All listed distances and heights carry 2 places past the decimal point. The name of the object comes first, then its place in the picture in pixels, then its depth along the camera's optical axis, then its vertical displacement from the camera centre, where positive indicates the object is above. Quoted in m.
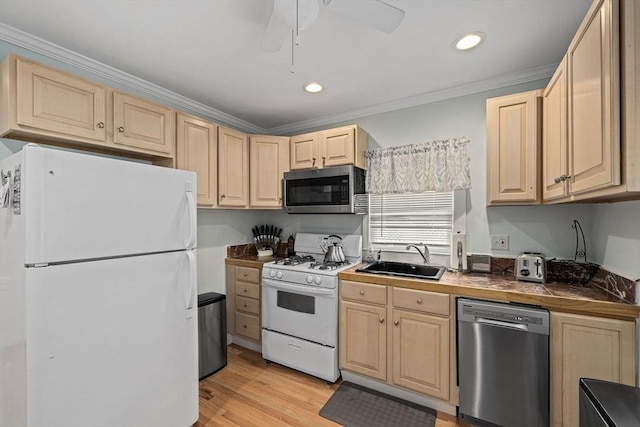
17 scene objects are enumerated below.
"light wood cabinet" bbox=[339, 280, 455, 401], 1.93 -0.94
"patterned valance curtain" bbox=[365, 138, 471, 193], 2.35 +0.42
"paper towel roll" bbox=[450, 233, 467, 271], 2.29 -0.31
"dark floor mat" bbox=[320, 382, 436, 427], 1.89 -1.45
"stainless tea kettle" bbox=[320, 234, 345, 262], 2.72 -0.41
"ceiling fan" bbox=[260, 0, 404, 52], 1.17 +0.94
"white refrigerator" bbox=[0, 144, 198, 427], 1.16 -0.39
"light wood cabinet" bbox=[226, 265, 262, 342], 2.84 -0.95
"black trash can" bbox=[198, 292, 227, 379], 2.42 -1.11
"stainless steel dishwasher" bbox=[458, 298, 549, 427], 1.63 -0.95
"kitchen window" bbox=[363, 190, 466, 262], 2.48 -0.07
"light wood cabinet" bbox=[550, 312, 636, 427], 1.44 -0.79
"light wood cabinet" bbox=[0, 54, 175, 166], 1.55 +0.66
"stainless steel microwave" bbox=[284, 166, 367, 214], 2.61 +0.23
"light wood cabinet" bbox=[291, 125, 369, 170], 2.63 +0.66
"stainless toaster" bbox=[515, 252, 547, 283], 1.92 -0.40
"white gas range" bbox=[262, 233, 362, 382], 2.31 -0.90
